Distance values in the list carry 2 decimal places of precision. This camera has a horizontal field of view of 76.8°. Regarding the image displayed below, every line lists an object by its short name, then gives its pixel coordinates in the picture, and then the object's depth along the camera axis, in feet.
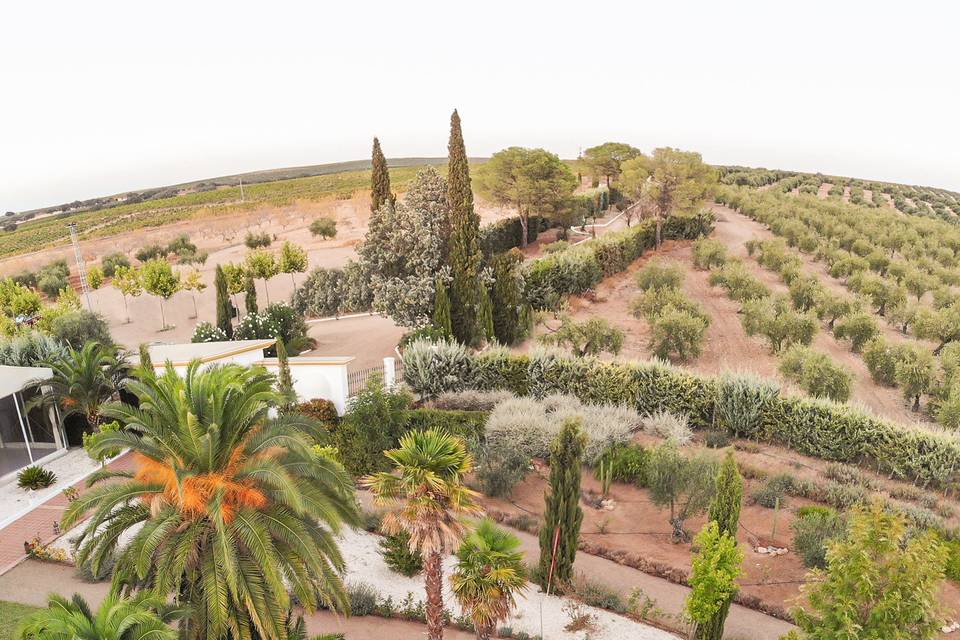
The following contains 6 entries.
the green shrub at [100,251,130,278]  161.48
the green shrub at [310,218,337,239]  210.18
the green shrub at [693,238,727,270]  131.75
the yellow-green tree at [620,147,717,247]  145.28
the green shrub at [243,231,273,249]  177.20
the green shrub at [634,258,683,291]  112.68
